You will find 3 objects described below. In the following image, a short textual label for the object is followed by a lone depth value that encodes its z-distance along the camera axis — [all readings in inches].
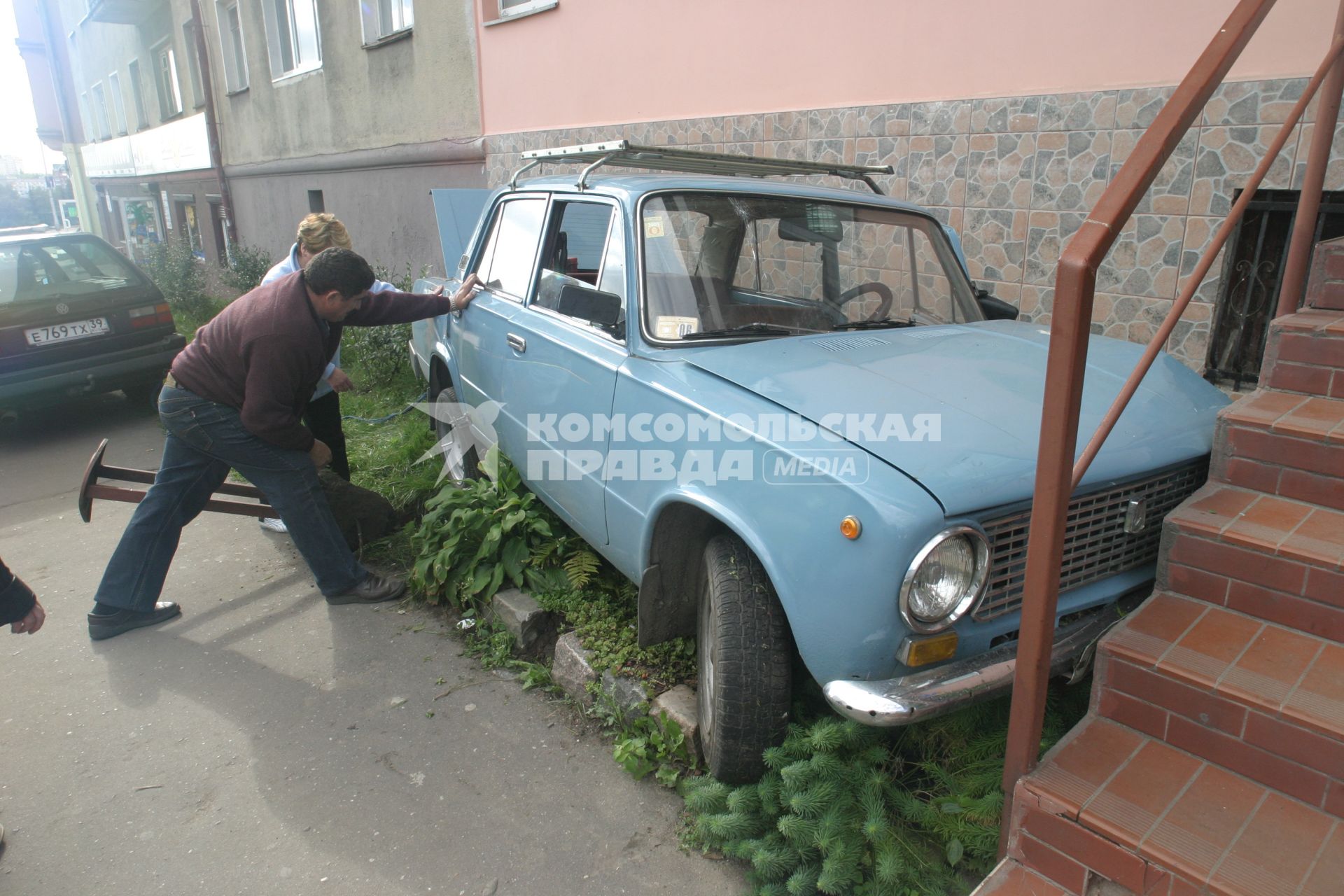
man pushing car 141.6
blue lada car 82.4
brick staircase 69.6
